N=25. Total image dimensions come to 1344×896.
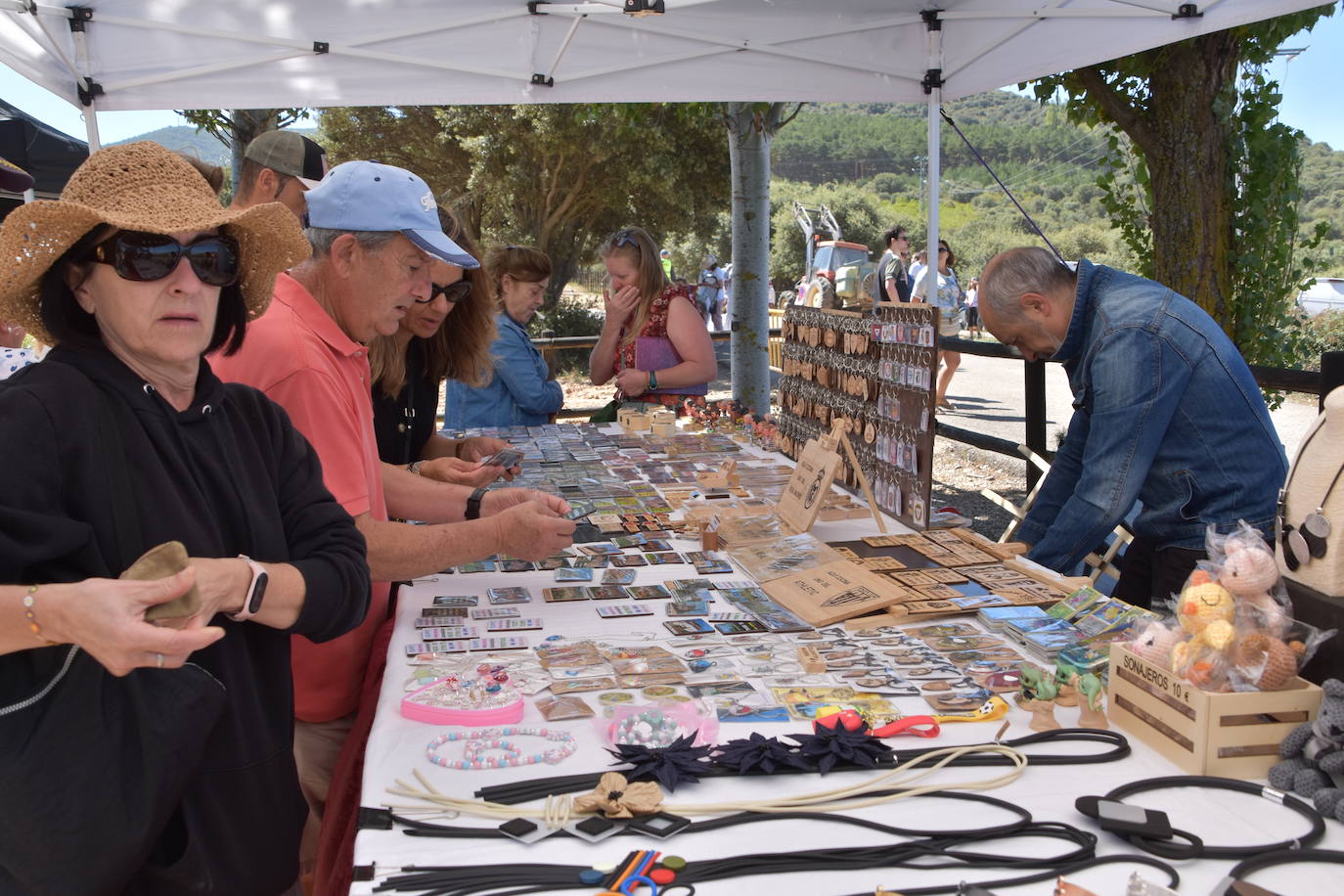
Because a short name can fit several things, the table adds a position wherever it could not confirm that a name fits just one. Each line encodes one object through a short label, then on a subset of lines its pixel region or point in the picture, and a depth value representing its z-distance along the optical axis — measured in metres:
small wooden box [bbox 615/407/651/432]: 4.65
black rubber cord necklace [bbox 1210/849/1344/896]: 1.21
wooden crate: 1.42
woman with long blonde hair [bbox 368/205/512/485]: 3.23
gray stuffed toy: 1.34
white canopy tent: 5.07
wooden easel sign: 2.68
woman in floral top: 5.07
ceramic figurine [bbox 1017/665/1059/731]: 1.62
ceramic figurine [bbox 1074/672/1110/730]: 1.62
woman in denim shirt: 4.94
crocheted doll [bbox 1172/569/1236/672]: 1.45
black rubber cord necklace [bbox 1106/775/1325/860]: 1.25
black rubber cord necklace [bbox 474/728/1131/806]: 1.42
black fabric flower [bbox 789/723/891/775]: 1.49
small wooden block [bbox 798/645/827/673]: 1.87
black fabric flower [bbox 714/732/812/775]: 1.47
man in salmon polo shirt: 2.01
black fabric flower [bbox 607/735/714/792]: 1.44
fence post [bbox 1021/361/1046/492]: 5.94
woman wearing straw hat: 1.28
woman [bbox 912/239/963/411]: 10.46
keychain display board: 2.73
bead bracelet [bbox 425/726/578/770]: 1.52
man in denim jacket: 2.71
